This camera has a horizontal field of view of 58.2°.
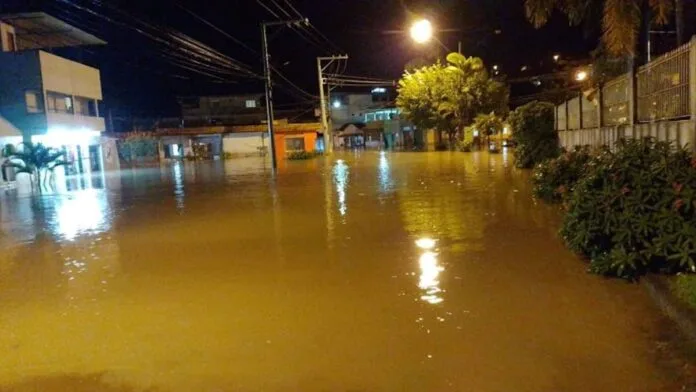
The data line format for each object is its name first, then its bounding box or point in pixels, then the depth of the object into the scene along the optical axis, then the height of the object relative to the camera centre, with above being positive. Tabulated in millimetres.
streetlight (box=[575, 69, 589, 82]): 31464 +2591
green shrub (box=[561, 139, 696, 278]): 6316 -989
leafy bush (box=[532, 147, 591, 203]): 13250 -1048
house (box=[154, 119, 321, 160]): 62041 +635
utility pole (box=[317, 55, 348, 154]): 53669 +4753
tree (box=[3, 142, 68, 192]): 27734 -70
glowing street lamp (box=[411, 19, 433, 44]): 20016 +3403
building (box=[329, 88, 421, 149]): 86875 +2950
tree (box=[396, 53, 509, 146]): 47344 +2873
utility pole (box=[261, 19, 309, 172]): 34156 +3660
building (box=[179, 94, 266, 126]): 70688 +4229
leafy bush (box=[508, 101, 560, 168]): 22188 -150
